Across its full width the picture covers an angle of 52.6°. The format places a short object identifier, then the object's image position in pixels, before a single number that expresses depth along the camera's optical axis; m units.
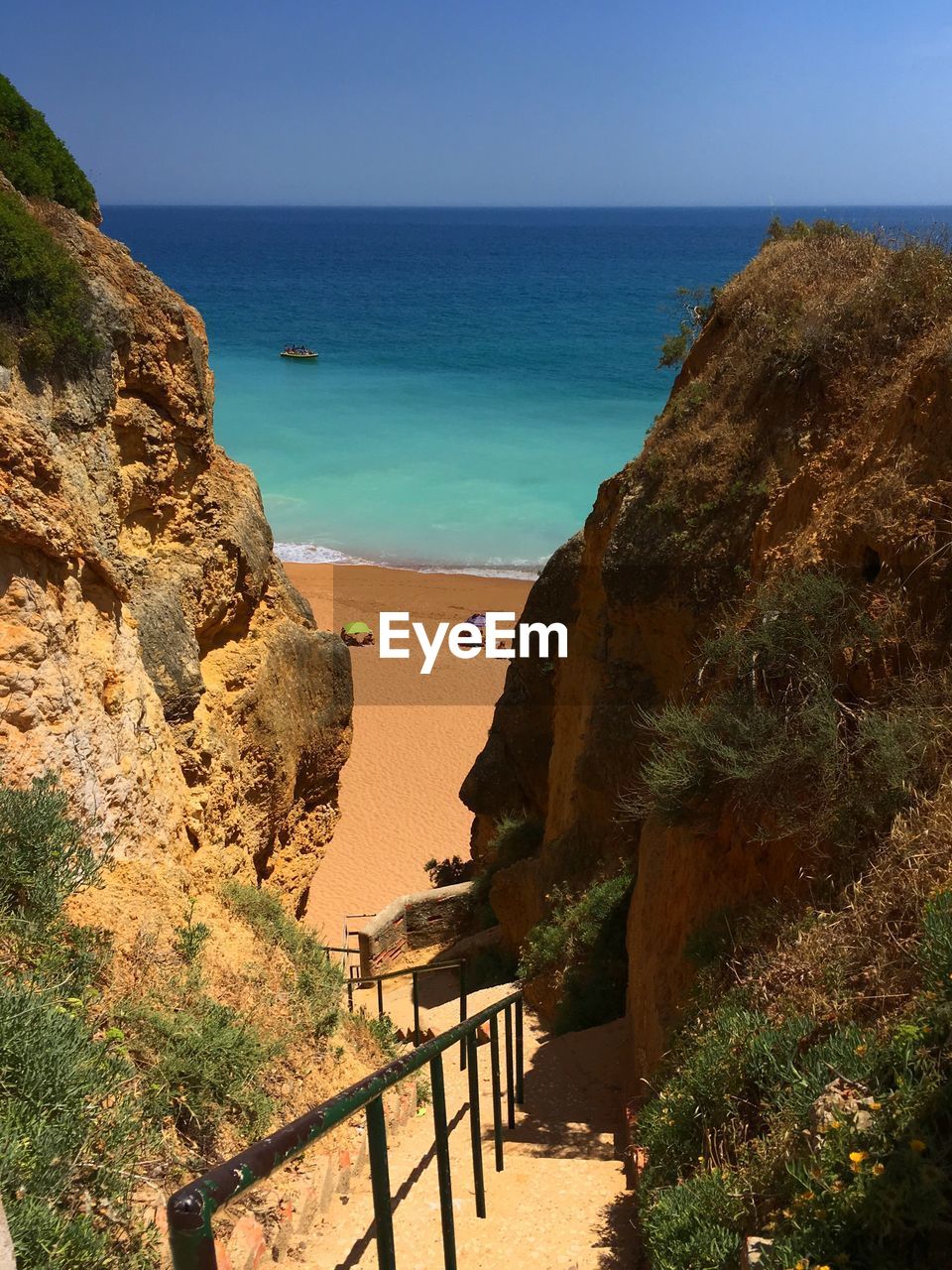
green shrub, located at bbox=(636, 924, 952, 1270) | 3.03
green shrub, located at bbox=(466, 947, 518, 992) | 14.48
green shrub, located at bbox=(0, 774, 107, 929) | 4.89
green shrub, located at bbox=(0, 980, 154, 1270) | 3.08
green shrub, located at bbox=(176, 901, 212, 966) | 5.84
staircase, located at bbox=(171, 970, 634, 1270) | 4.38
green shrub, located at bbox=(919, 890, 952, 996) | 3.72
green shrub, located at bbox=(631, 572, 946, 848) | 5.43
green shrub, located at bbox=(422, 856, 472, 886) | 19.39
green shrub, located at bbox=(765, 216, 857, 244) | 11.37
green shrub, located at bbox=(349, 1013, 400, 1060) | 7.52
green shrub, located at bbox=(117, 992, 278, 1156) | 4.64
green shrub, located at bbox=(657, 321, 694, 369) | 14.66
